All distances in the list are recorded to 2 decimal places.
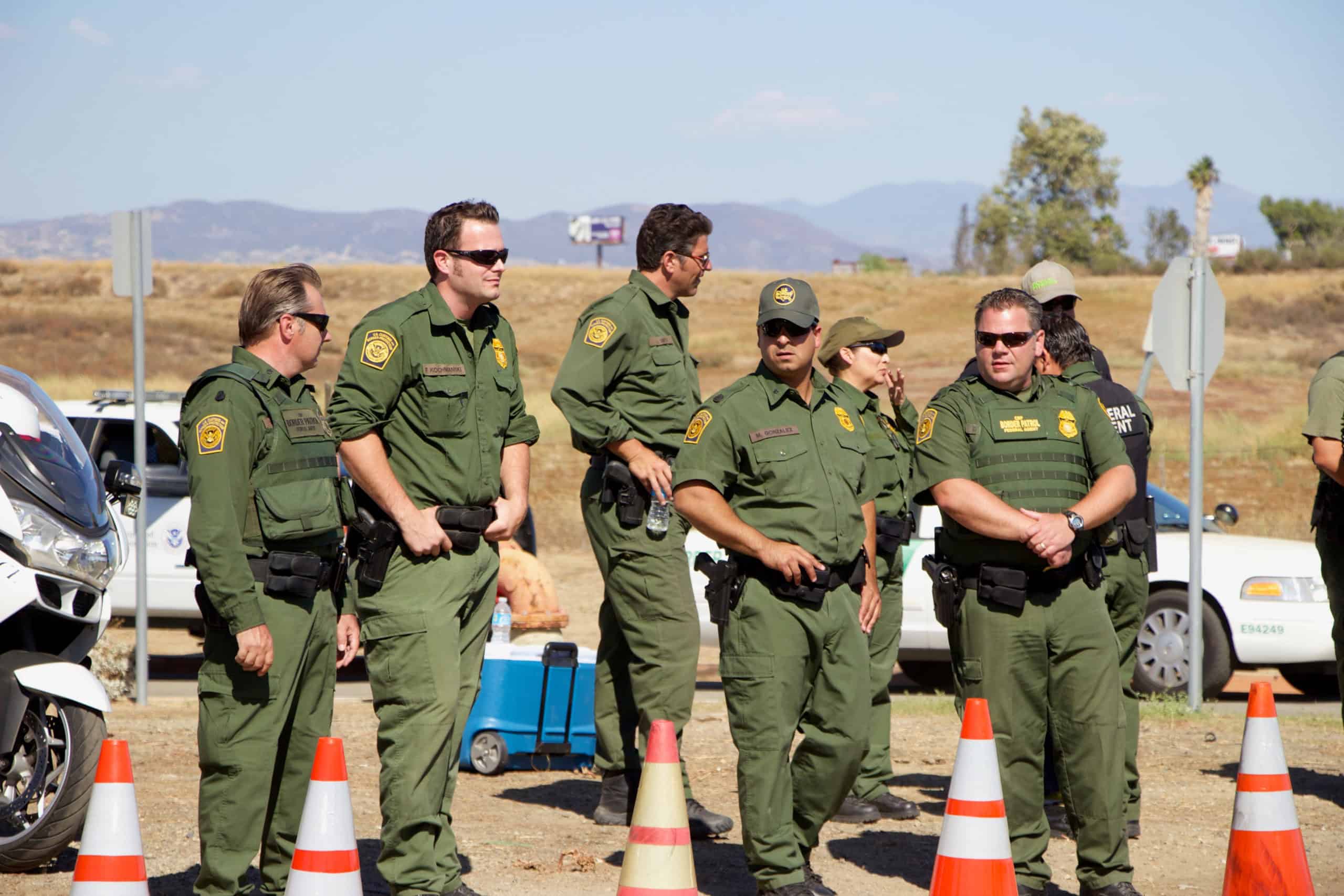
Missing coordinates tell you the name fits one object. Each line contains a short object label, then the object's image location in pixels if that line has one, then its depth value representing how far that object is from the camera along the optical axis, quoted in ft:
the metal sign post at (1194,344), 58.59
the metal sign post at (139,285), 60.80
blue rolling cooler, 46.98
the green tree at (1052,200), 491.72
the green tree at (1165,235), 538.47
